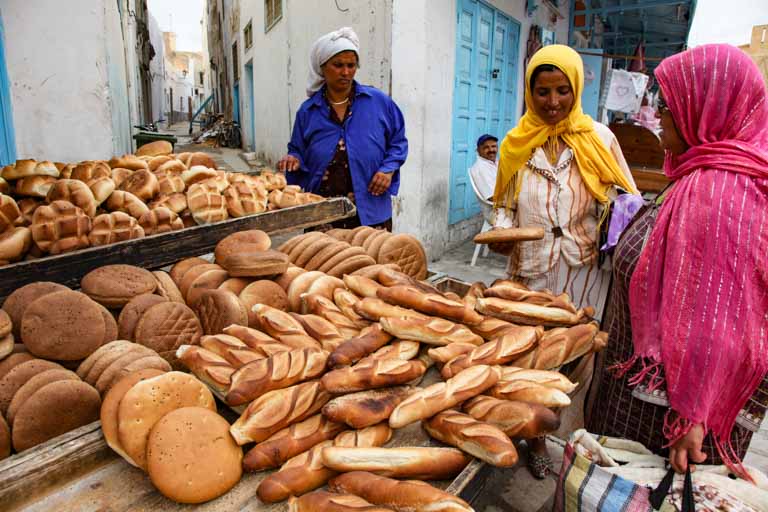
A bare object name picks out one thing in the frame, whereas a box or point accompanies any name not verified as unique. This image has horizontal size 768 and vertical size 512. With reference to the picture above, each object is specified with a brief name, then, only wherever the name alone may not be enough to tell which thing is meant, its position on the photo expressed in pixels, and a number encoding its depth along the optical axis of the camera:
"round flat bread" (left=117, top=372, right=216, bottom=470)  1.11
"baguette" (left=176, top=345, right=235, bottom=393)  1.25
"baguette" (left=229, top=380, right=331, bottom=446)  1.14
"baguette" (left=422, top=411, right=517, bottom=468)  1.11
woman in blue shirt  3.35
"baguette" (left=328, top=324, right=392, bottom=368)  1.33
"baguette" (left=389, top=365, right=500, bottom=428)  1.20
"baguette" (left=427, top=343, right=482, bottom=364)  1.45
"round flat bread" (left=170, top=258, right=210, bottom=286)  1.95
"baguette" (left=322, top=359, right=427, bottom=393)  1.23
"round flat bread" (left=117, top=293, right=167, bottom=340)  1.52
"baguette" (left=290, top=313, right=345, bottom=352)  1.48
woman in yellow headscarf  2.52
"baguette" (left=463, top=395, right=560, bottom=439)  1.20
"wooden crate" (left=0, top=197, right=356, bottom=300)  1.74
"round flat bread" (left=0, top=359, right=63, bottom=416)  1.23
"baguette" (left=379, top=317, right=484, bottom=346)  1.49
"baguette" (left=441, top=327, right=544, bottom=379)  1.40
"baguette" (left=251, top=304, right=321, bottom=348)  1.47
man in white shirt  6.14
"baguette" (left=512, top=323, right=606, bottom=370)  1.52
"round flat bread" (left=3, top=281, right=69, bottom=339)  1.46
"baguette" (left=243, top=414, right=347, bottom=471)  1.11
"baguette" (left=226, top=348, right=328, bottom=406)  1.20
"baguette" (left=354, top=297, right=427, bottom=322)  1.55
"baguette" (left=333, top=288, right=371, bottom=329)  1.64
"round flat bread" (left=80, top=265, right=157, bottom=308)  1.61
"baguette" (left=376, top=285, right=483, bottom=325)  1.61
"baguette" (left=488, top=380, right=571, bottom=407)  1.29
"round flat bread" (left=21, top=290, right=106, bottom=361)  1.37
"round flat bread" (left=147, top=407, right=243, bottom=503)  1.04
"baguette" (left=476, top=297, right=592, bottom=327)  1.68
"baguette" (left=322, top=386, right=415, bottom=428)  1.16
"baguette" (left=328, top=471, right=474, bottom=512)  0.98
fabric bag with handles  1.33
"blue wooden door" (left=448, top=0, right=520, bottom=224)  6.55
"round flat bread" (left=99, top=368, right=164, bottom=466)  1.13
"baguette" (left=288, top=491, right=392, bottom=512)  0.96
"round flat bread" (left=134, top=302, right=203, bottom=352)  1.46
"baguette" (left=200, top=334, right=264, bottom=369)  1.33
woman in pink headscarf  1.36
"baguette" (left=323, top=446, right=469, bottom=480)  1.08
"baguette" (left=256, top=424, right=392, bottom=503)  1.04
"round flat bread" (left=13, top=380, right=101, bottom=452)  1.18
